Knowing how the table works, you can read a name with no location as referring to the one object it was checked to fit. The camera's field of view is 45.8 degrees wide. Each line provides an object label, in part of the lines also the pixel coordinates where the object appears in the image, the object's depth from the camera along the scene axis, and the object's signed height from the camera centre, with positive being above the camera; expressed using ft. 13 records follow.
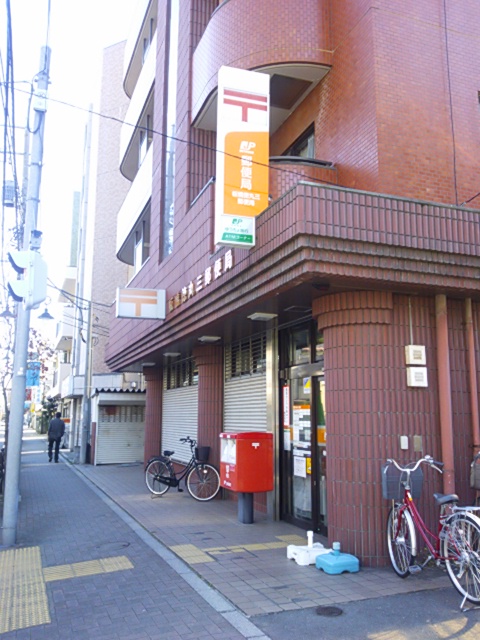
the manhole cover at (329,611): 17.03 -6.02
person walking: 72.13 -2.65
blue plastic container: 20.87 -5.60
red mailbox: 28.81 -2.67
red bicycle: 17.15 -4.04
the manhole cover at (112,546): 25.38 -6.09
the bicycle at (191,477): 37.88 -4.55
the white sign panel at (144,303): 38.11 +7.23
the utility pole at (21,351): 26.53 +2.84
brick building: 21.86 +6.22
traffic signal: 27.35 +6.32
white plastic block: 22.26 -5.58
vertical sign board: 23.40 +10.66
